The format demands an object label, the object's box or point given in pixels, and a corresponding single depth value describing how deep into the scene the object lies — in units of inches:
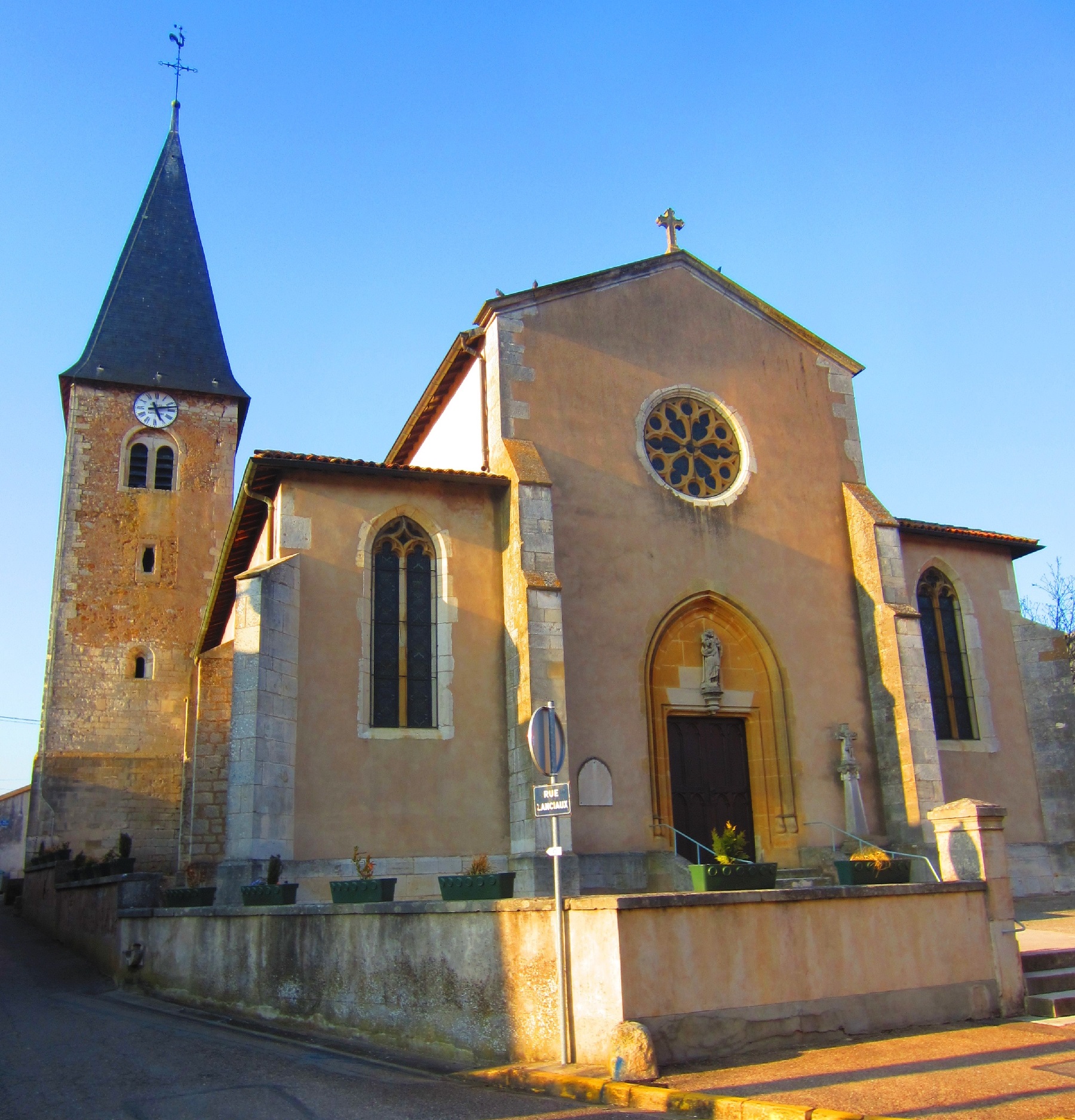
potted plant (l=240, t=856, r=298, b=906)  404.2
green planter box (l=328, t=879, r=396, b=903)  386.3
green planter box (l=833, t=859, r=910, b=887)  376.8
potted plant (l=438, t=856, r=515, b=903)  358.6
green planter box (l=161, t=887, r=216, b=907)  458.0
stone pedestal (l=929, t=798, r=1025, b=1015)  354.9
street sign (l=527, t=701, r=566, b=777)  303.7
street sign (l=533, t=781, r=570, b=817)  296.0
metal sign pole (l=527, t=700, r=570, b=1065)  293.1
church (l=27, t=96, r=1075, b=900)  514.0
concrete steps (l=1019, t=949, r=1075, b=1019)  344.8
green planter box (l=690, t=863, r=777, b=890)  332.5
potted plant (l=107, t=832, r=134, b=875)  613.9
